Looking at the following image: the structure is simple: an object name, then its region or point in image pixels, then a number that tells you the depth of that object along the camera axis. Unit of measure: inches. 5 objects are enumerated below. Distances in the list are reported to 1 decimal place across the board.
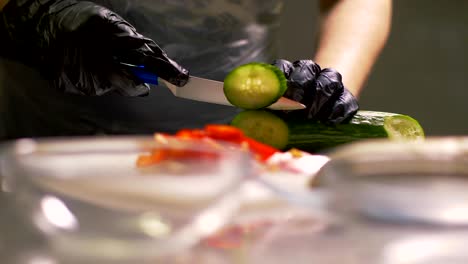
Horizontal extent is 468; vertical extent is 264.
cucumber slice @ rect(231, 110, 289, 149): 28.7
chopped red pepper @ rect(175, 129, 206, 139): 22.0
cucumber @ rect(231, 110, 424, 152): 29.0
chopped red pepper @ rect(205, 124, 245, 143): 21.5
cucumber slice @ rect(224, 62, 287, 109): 29.3
